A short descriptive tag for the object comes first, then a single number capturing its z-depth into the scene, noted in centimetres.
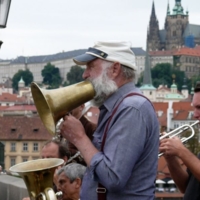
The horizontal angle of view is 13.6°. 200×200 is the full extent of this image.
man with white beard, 307
